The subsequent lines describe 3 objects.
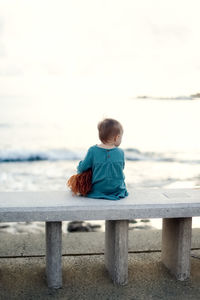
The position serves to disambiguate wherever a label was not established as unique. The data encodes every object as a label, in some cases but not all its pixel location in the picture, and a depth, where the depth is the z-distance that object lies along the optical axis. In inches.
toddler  129.1
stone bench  119.9
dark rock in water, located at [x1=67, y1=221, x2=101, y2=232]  208.2
